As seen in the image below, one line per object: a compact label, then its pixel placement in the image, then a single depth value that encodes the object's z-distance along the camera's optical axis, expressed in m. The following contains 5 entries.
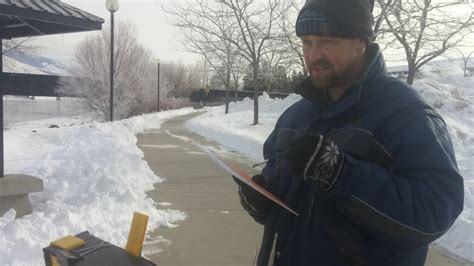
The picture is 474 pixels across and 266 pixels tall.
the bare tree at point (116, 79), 39.78
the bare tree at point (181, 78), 71.94
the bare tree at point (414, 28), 12.35
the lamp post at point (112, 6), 15.98
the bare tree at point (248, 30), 21.92
